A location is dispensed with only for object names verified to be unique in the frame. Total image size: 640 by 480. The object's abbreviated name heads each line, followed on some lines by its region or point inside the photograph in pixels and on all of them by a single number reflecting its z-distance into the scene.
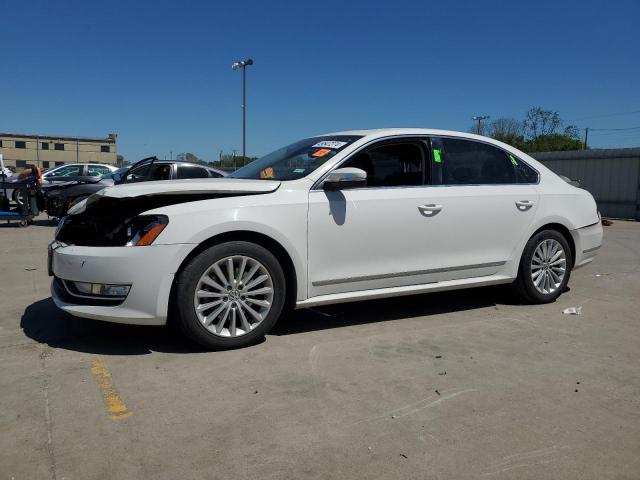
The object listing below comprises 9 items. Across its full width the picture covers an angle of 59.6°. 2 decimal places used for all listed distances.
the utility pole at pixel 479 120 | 58.80
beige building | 71.81
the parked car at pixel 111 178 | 10.43
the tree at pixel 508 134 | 59.34
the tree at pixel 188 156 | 28.36
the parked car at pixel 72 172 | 15.52
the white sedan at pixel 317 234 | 3.71
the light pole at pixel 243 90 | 32.28
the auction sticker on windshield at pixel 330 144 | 4.57
